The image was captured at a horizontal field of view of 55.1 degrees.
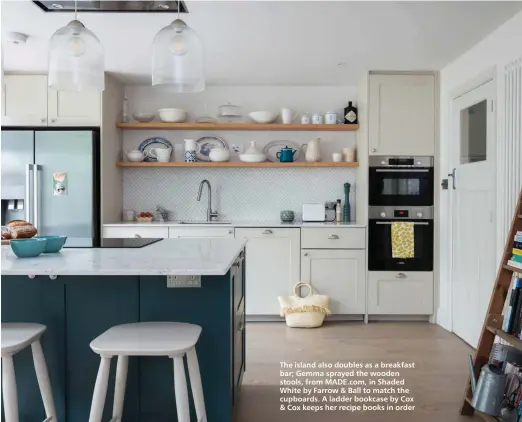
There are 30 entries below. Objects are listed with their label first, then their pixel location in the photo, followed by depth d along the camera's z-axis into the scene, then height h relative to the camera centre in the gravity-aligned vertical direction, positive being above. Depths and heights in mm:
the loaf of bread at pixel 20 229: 2350 -117
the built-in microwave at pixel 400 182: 4496 +206
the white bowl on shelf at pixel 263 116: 4746 +846
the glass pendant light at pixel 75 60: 2137 +633
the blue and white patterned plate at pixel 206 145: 5004 +602
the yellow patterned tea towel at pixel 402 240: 4473 -316
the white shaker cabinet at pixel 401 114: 4465 +810
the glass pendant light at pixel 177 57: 2133 +637
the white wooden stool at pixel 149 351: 1771 -517
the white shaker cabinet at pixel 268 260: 4477 -495
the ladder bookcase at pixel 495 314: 2533 -560
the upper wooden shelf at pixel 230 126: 4746 +751
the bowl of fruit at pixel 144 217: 4891 -120
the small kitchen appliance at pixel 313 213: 4840 -80
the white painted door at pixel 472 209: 3422 -30
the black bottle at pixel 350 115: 4793 +863
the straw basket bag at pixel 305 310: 4273 -903
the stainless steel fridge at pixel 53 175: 4328 +259
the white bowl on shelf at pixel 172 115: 4754 +859
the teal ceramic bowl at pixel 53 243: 2305 -180
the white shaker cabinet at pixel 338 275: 4480 -630
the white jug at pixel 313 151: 4789 +515
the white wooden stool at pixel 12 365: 1842 -612
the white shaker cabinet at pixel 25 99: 4398 +931
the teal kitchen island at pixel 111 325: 2143 -526
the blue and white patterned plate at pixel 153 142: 5004 +629
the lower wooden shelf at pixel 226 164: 4730 +386
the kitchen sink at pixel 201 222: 4849 -169
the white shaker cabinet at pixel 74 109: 4406 +846
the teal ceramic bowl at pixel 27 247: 2139 -182
